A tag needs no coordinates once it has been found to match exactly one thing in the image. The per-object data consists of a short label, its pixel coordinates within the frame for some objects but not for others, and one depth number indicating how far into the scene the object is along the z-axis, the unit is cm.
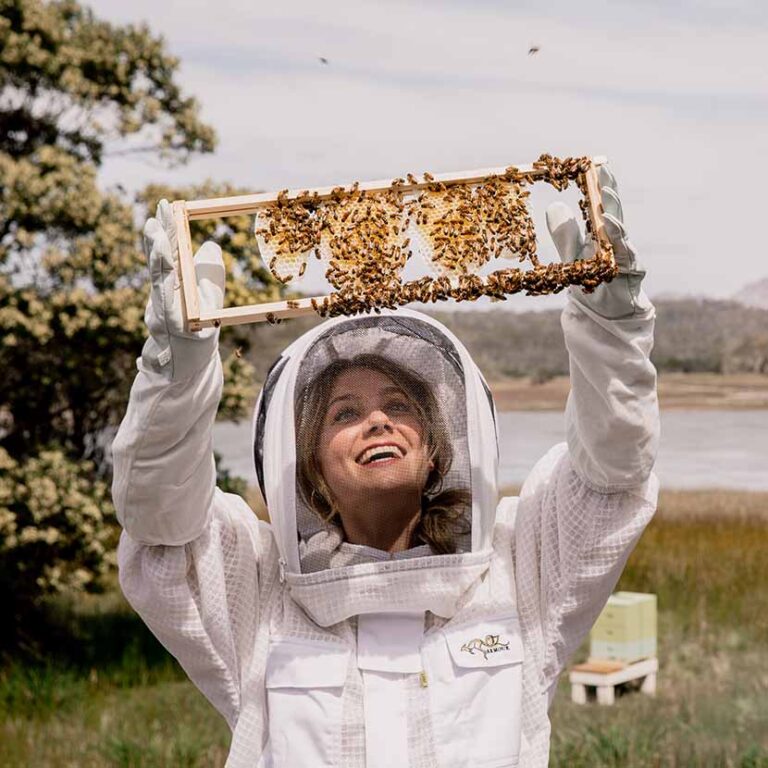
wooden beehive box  894
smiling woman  290
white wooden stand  874
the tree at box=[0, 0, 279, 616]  908
